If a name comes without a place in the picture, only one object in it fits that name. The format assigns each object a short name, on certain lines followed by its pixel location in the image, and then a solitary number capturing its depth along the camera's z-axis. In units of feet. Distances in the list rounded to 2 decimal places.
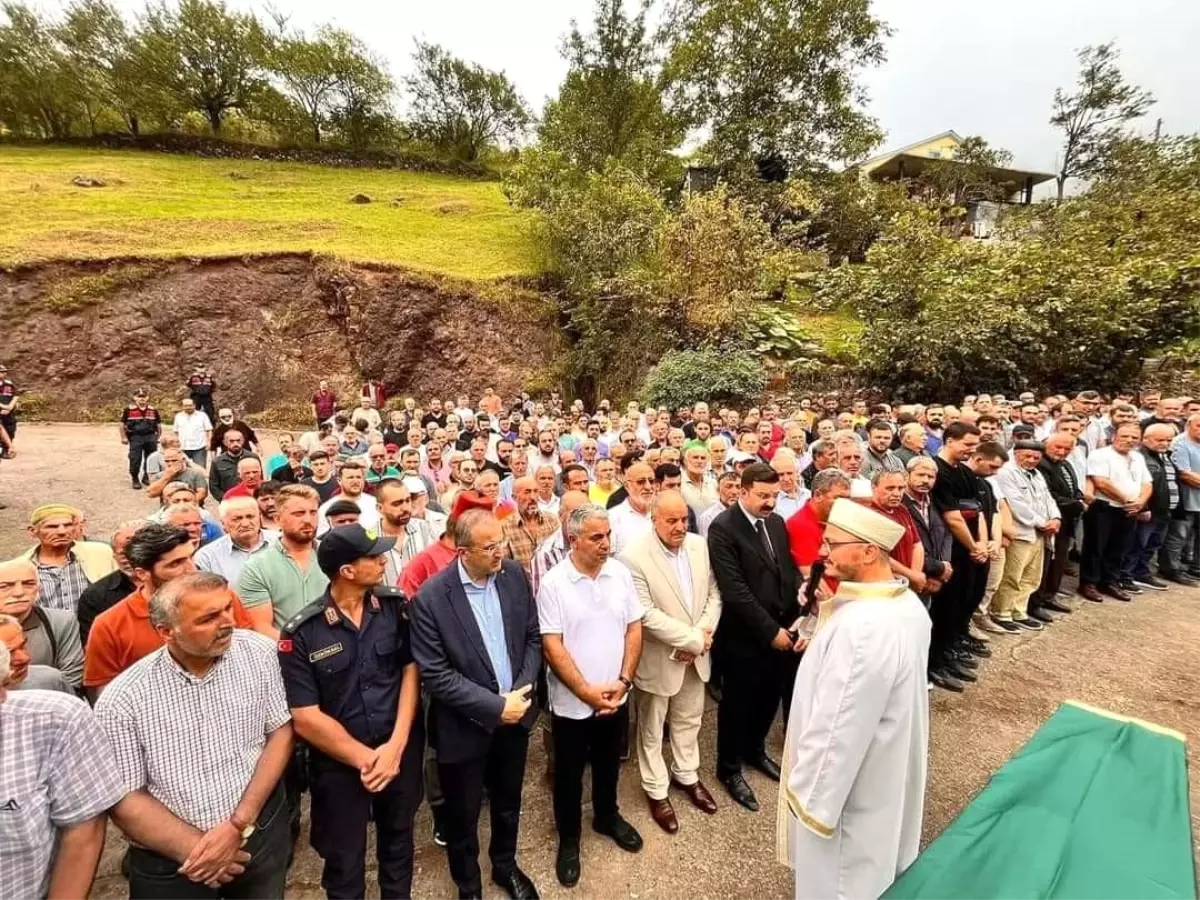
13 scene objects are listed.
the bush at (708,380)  44.83
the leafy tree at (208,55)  129.59
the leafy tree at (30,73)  121.80
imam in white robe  7.64
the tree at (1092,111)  92.17
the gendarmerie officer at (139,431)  34.24
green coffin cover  6.65
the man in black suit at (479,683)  9.04
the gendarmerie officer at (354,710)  8.16
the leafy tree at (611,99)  76.79
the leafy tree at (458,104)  152.46
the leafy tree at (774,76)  70.44
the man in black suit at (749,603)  12.05
